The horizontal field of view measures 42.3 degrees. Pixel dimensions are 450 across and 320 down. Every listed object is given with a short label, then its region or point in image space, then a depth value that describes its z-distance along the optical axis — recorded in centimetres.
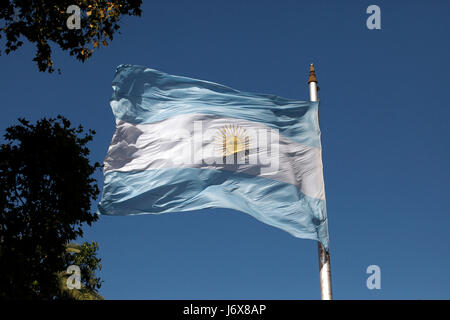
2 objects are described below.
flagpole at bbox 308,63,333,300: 1152
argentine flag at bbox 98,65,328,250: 1312
